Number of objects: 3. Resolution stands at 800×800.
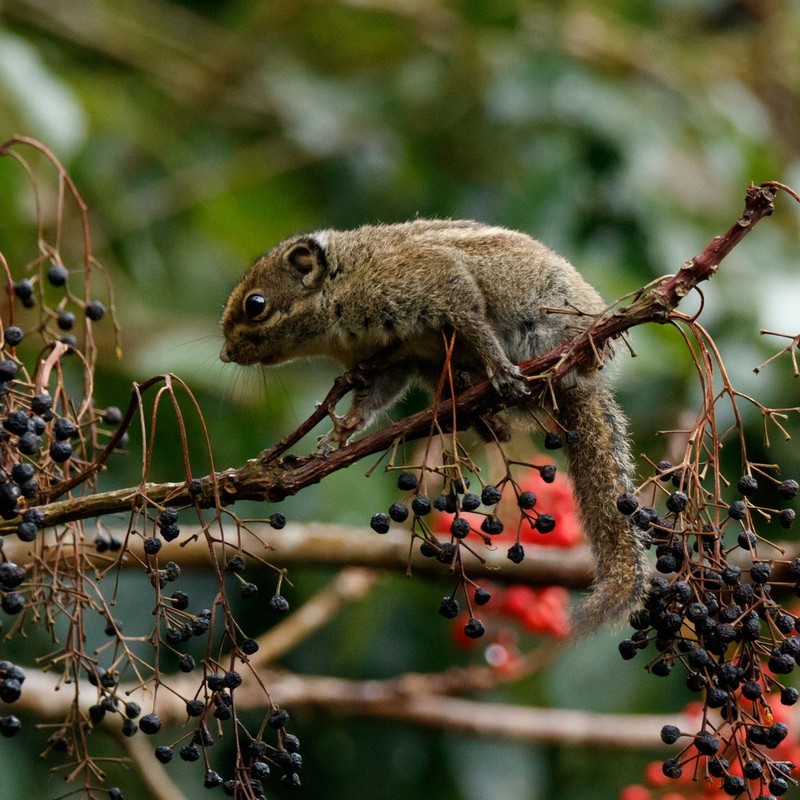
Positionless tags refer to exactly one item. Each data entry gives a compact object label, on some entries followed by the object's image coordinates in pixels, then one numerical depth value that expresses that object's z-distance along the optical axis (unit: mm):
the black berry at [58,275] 6242
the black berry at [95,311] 6117
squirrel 6812
